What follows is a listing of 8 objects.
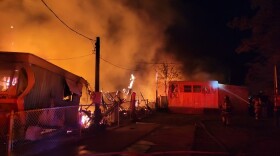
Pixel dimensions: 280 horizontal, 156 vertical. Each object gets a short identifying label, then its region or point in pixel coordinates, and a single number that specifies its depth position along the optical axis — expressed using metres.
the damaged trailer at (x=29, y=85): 7.12
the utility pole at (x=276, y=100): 12.12
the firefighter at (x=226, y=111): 12.21
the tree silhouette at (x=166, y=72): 28.54
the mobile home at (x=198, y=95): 19.24
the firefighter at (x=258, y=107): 15.38
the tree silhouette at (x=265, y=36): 11.86
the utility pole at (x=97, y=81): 9.80
